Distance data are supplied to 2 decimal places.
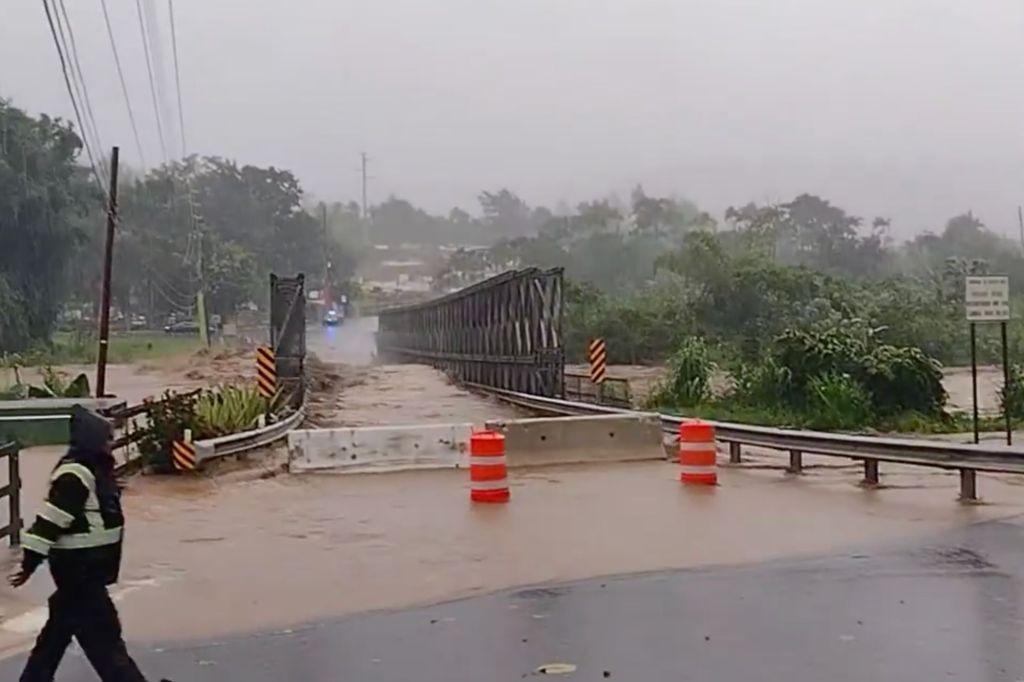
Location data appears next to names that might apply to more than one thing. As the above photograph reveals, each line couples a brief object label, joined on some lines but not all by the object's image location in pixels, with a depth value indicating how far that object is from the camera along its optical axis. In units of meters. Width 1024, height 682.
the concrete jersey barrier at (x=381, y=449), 18.56
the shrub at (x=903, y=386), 29.72
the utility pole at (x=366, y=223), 149.88
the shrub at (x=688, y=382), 32.12
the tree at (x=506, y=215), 138.75
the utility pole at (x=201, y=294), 76.00
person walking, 6.40
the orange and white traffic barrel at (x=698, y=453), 16.41
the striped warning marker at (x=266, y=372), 27.55
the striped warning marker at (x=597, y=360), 32.78
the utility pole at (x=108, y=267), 32.84
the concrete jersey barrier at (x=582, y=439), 18.80
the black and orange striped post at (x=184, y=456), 18.20
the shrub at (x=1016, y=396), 29.24
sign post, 19.88
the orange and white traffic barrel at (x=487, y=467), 15.10
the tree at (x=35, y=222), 56.38
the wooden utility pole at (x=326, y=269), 118.81
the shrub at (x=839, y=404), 28.05
